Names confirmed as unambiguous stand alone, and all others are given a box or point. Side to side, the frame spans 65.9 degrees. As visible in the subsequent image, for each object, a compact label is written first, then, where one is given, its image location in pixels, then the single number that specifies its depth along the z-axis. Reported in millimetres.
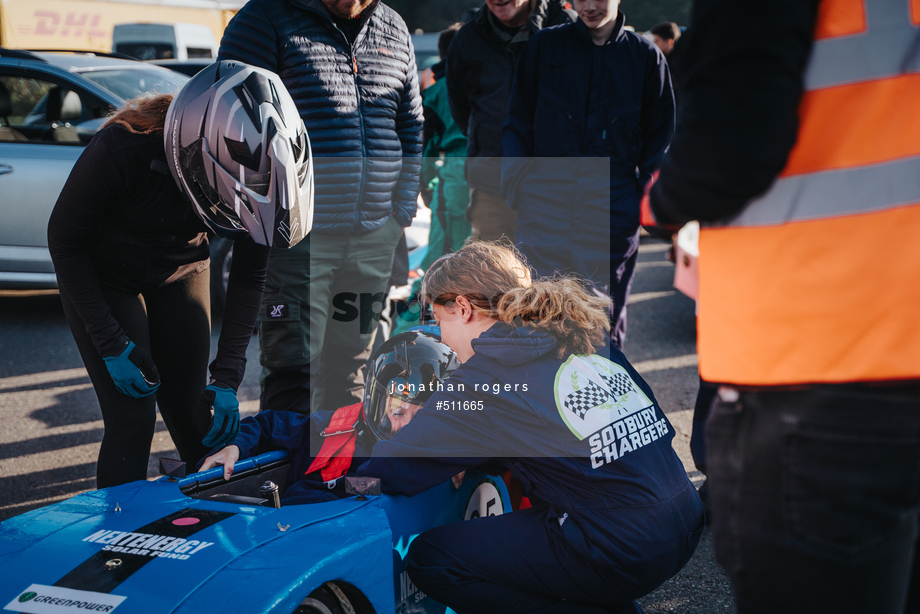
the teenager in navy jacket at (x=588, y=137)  3094
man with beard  2680
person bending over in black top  1949
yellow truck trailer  10961
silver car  4676
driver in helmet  2328
